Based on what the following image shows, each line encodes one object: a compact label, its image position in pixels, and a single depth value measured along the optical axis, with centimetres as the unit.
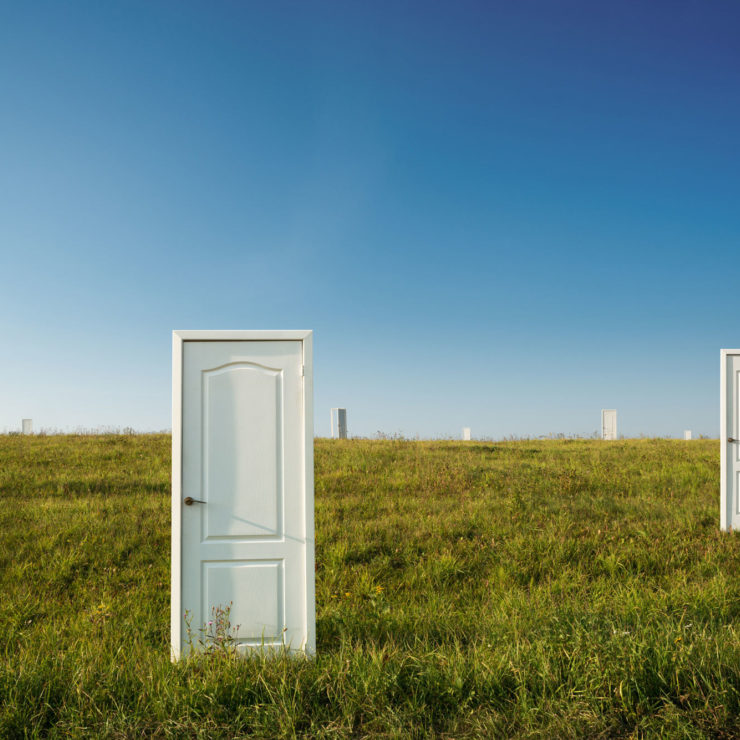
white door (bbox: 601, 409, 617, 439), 2347
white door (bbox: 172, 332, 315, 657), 474
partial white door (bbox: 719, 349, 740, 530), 941
